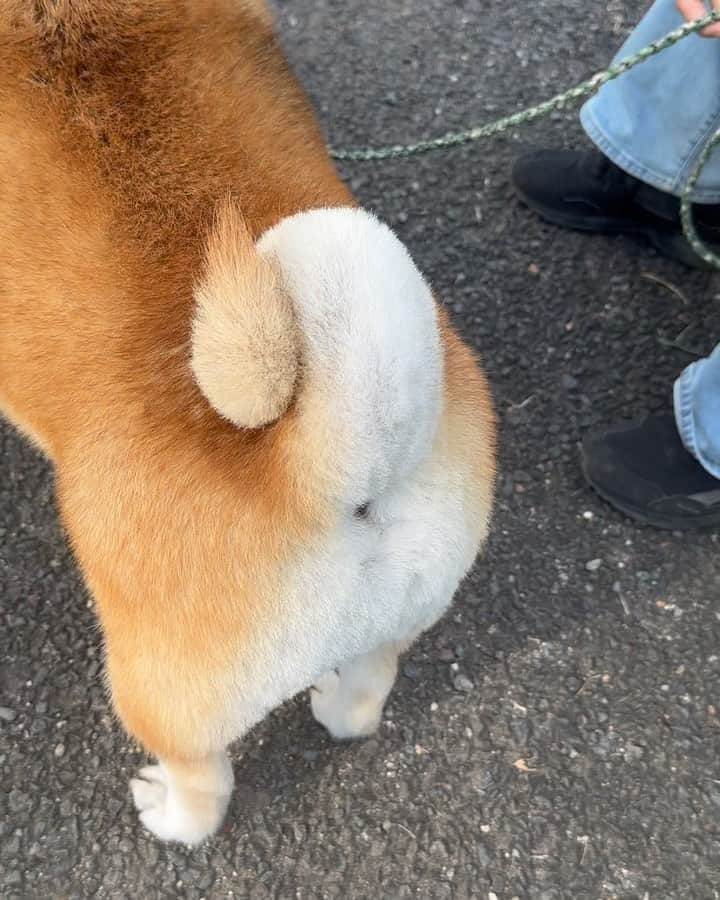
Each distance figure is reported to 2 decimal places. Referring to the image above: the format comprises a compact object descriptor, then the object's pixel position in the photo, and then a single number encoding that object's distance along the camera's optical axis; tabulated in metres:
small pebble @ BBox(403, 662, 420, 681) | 0.67
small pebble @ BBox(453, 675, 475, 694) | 0.66
